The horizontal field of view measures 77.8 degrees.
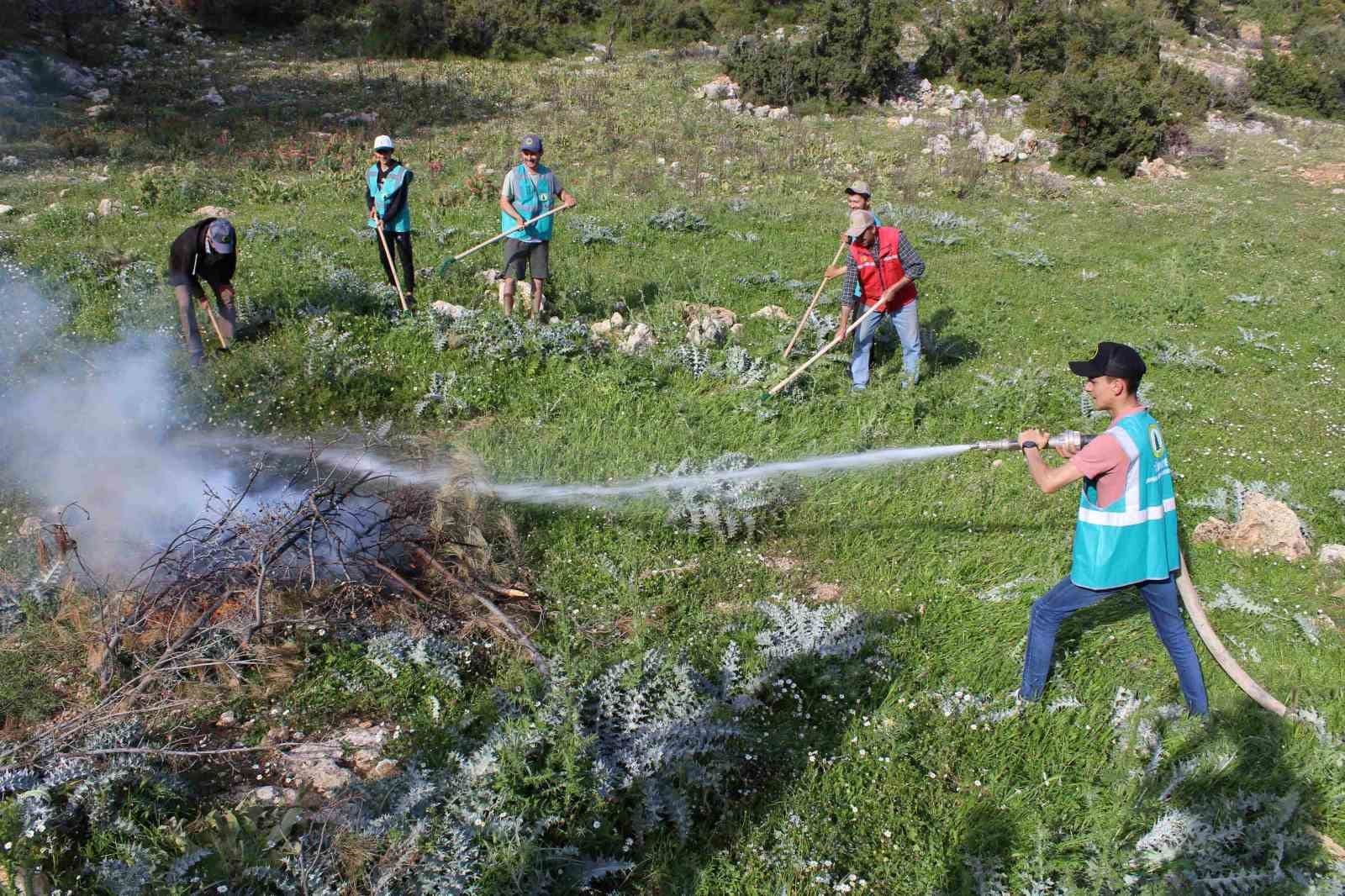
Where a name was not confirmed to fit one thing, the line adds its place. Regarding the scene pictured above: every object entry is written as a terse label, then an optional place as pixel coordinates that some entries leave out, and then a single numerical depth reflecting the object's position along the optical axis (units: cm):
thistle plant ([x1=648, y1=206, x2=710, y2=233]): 1292
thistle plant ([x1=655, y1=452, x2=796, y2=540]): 584
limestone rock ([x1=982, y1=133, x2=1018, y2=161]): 1941
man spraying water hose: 395
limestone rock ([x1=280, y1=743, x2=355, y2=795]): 391
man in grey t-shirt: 823
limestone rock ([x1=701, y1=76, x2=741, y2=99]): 2292
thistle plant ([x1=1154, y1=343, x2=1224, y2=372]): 928
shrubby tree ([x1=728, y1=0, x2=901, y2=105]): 2286
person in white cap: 844
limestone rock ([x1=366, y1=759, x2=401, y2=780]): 398
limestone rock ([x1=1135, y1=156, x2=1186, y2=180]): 1912
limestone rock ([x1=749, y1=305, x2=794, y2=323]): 949
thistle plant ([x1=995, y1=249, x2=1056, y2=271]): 1276
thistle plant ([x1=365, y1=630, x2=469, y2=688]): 448
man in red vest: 746
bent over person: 741
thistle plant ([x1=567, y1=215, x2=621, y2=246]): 1197
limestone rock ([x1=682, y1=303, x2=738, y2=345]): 847
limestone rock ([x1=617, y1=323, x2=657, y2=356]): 821
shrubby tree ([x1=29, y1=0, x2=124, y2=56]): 2105
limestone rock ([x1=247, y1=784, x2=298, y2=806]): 377
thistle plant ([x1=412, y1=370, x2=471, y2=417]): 725
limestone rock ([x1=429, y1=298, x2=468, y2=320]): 847
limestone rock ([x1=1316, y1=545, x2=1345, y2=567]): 583
